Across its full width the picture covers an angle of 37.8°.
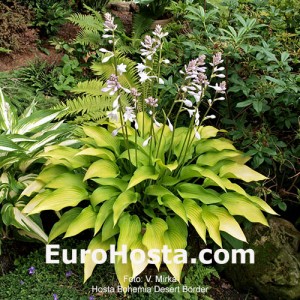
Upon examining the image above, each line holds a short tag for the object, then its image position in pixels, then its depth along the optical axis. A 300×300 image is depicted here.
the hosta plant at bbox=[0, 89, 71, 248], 2.91
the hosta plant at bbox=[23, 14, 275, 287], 2.66
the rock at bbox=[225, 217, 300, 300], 2.96
